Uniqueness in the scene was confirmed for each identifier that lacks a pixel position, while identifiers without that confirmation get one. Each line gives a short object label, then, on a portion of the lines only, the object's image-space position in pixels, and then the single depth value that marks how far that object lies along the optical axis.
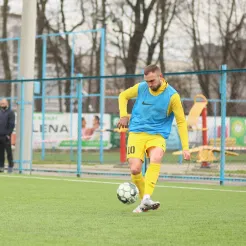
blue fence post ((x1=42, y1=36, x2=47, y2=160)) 27.04
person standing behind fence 20.81
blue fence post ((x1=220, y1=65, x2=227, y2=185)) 16.32
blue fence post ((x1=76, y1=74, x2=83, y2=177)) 18.69
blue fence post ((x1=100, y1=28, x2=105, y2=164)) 25.07
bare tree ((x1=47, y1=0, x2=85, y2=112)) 44.66
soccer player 10.59
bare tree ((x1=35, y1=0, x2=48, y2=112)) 45.00
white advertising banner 31.36
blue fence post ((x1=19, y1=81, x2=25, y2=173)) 20.36
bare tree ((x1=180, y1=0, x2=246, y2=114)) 44.12
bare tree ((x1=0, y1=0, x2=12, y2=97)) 45.81
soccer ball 10.41
